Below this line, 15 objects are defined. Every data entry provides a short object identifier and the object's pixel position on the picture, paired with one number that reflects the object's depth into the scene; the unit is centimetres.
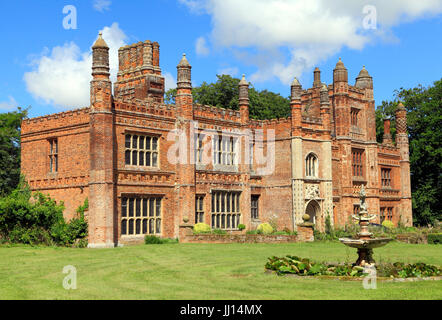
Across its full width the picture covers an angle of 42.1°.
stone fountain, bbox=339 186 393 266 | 1620
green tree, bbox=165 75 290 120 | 5531
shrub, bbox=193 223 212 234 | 3172
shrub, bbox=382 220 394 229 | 4393
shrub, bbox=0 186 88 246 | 2858
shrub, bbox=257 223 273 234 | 3512
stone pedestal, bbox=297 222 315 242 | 3234
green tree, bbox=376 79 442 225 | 5175
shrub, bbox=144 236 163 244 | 2975
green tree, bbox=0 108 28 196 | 4081
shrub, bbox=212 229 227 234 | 3199
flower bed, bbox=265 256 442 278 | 1552
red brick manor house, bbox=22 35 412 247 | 2916
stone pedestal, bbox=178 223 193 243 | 3091
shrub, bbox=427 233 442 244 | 3359
